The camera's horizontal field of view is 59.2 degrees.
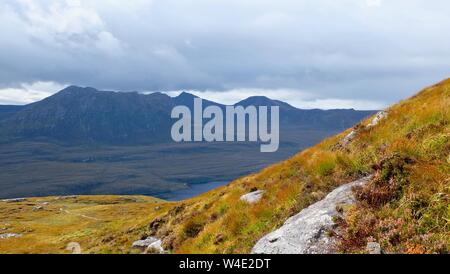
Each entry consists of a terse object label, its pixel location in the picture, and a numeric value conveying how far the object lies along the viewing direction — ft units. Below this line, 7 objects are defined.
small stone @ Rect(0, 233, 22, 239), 268.99
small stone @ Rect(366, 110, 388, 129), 68.08
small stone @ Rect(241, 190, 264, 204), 61.07
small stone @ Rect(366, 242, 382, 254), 29.63
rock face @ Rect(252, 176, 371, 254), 33.94
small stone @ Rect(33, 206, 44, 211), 557.05
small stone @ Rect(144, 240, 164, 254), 70.87
